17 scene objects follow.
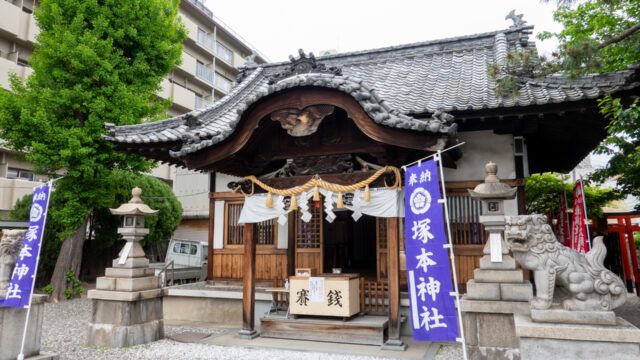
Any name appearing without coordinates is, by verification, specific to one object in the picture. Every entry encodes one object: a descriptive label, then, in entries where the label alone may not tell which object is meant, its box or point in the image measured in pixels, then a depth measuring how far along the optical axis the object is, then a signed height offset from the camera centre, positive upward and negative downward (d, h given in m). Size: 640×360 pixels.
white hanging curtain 7.38 +0.82
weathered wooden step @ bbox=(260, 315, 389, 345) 7.53 -1.50
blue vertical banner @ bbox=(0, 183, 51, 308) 6.27 -0.09
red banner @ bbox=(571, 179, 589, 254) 9.46 +0.55
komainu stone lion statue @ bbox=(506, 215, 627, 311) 4.78 -0.24
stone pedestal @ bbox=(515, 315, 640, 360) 4.56 -1.05
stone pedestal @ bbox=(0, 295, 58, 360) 6.19 -1.20
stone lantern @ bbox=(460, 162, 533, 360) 5.87 -0.74
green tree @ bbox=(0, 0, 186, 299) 12.11 +4.68
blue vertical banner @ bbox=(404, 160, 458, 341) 5.82 -0.19
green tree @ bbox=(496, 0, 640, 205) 6.44 +2.96
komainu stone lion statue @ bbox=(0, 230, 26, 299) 6.70 +0.02
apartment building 19.02 +11.05
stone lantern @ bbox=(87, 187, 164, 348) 7.97 -0.91
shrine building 7.09 +1.96
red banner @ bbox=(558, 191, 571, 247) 12.82 +0.69
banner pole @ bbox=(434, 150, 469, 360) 5.26 -0.94
